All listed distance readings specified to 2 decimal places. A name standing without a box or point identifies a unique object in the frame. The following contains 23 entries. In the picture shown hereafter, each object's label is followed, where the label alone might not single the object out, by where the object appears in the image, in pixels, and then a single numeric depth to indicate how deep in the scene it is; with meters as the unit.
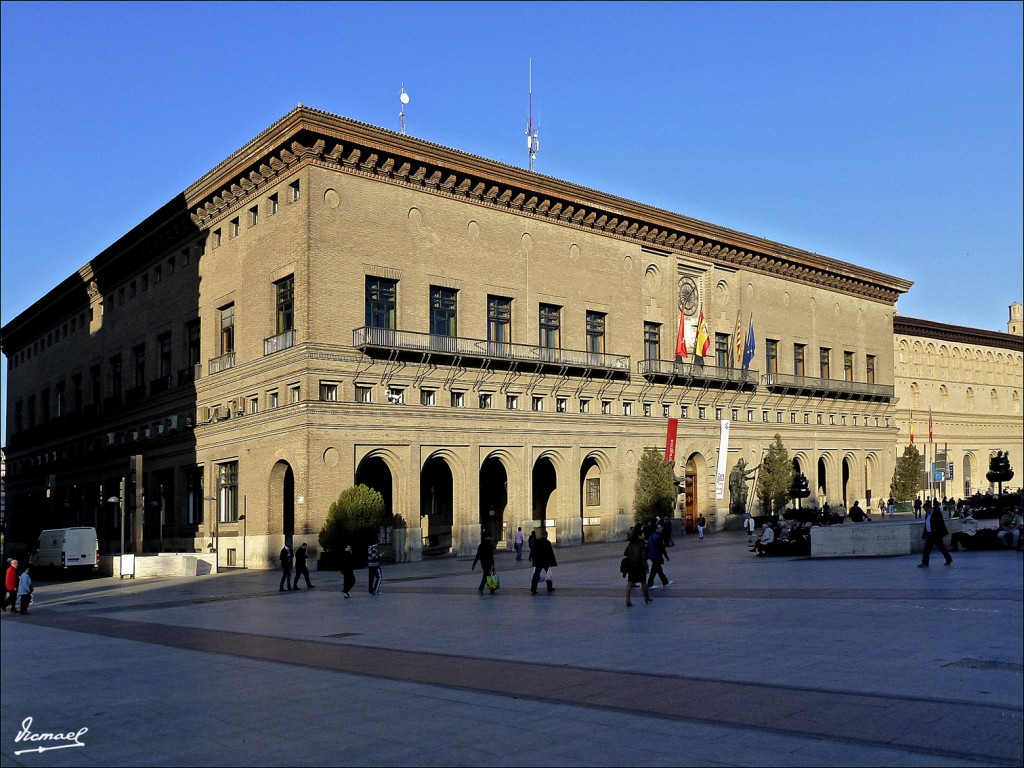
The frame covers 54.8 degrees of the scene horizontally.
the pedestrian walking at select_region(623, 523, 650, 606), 21.83
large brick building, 45.41
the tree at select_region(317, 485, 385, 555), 41.72
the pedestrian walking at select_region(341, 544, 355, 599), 28.84
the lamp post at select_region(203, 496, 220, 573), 47.72
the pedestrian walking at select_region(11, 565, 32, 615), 27.17
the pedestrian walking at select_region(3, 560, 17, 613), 27.16
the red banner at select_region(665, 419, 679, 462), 56.44
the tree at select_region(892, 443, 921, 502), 74.19
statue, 64.44
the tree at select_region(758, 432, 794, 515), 63.59
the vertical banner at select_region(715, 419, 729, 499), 56.01
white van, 45.81
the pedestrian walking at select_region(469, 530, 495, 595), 27.14
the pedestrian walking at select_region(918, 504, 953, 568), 24.69
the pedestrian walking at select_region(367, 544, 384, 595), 29.48
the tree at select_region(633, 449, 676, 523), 55.81
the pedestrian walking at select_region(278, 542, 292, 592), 33.59
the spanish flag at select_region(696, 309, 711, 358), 60.91
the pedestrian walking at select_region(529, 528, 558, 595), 26.12
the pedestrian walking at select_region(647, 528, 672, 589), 24.64
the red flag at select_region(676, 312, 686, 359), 59.88
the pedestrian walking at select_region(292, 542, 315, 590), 33.62
